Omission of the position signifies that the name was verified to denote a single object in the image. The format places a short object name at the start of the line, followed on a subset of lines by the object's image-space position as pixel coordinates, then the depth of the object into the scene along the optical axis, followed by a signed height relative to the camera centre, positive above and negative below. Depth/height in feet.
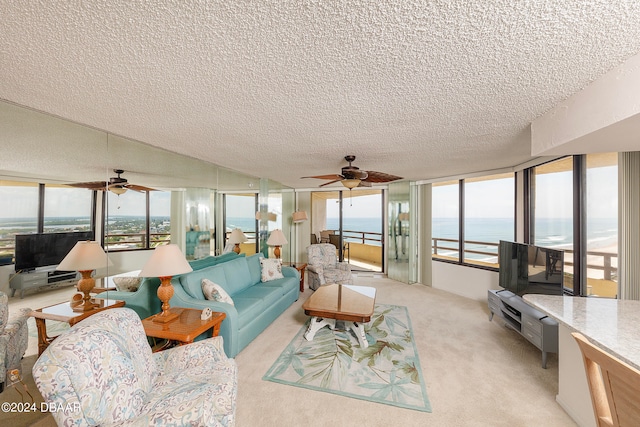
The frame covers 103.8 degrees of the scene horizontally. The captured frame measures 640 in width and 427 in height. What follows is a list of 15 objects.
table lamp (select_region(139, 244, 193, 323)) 7.68 -1.71
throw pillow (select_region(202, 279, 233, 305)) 9.13 -2.90
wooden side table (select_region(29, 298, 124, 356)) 6.46 -2.81
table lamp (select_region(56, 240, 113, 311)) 7.16 -1.47
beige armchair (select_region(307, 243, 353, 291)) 16.19 -3.65
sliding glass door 22.52 -0.61
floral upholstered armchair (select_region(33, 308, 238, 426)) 3.66 -2.92
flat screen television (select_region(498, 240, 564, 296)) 9.18 -2.15
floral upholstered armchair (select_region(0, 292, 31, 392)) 5.69 -2.98
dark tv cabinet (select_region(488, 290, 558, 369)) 8.23 -3.86
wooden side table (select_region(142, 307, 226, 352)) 7.04 -3.36
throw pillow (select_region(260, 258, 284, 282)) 13.96 -3.12
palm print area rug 7.06 -5.00
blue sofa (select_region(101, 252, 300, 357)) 8.74 -3.37
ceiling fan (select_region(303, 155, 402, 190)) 10.43 +1.75
